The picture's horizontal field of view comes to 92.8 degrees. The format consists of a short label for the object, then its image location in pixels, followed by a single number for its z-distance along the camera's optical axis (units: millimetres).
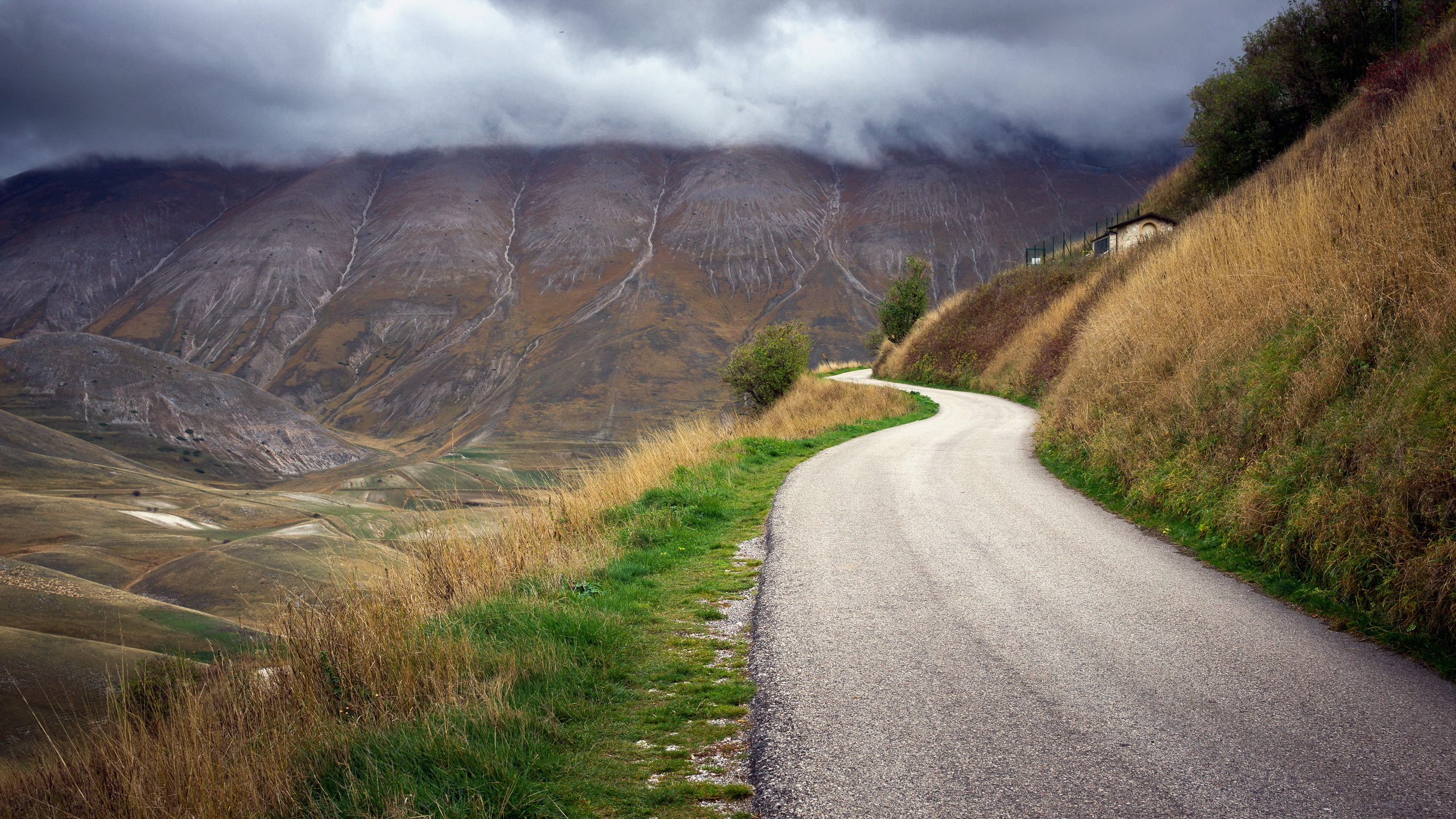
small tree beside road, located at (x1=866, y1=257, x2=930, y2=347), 54188
